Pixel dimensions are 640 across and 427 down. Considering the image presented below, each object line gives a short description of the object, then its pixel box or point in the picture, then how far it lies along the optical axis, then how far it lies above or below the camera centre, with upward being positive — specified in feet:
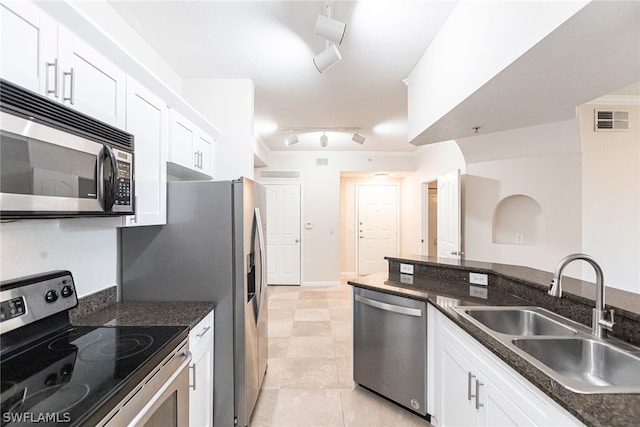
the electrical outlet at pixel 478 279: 7.27 -1.57
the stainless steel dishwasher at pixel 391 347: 6.38 -3.06
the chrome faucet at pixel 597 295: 3.97 -1.10
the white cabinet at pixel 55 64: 3.06 +1.89
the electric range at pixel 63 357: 2.70 -1.74
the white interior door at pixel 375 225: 22.08 -0.63
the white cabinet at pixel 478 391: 3.24 -2.43
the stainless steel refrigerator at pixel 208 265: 6.04 -1.01
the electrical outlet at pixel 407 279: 7.76 -1.73
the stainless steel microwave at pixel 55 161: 2.90 +0.66
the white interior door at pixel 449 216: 12.05 +0.03
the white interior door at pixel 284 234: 19.01 -1.14
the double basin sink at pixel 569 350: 3.49 -1.85
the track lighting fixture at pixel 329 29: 5.42 +3.56
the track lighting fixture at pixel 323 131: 14.14 +4.35
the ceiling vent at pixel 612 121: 10.03 +3.31
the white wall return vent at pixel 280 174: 18.93 +2.77
